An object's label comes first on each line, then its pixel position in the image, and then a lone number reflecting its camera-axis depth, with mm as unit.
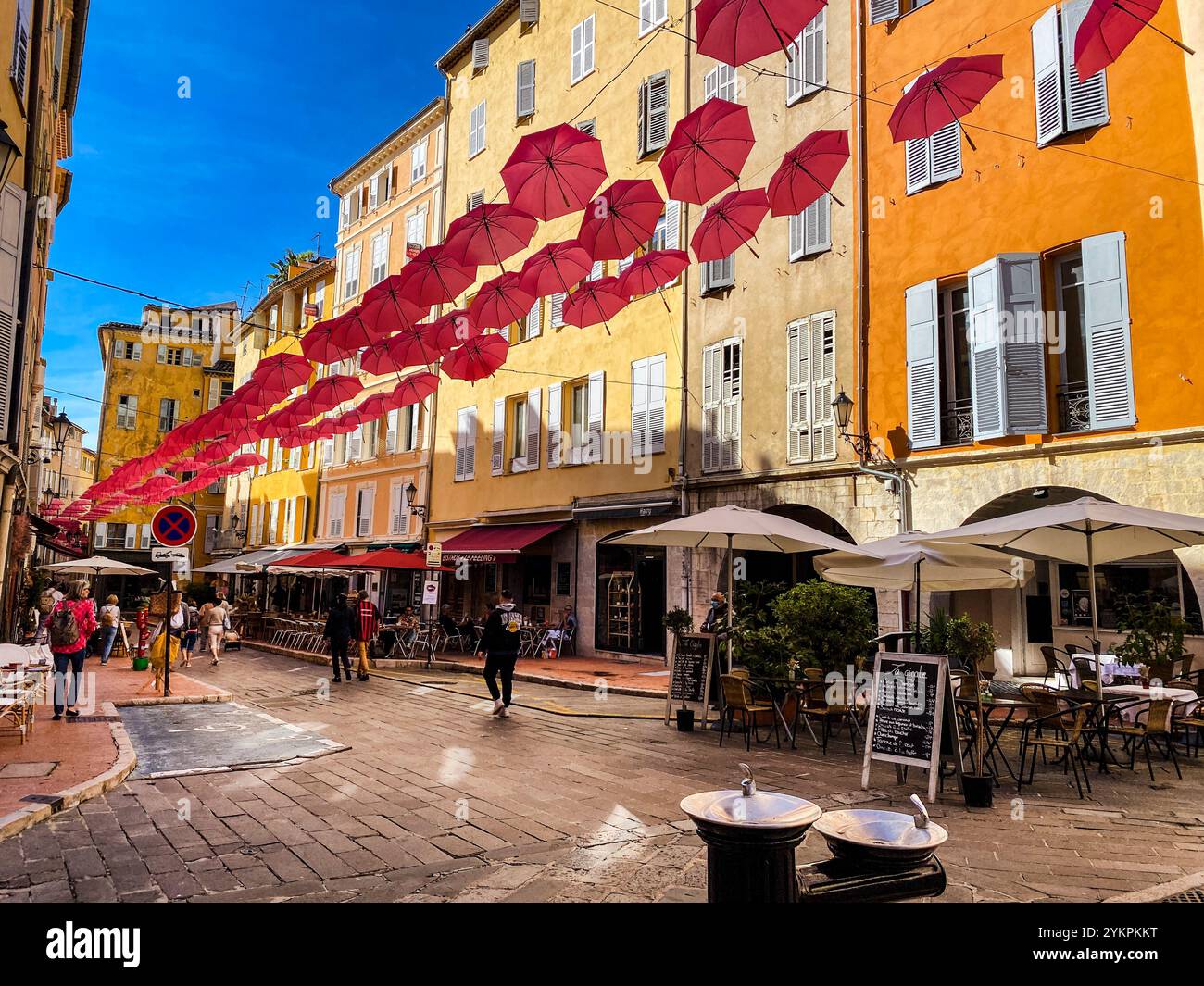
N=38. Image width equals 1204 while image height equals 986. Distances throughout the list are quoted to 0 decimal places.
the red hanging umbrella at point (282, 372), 11219
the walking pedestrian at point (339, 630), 15617
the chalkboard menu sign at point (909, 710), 6453
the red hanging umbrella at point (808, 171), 6988
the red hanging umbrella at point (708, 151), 6570
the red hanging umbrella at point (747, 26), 5266
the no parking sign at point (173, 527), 11781
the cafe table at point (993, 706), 7227
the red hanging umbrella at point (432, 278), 8164
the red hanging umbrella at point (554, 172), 6992
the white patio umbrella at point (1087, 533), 7438
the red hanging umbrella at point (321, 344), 9234
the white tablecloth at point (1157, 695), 7824
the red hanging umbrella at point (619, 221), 7495
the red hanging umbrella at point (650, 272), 9188
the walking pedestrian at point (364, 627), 16031
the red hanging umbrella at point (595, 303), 9508
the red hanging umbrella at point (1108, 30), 5500
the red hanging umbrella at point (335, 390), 12305
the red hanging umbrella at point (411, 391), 13155
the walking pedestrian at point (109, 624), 19812
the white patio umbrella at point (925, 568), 8477
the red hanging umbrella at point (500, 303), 8867
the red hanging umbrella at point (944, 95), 6188
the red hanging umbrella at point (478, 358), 10656
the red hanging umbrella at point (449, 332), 9543
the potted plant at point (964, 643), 7300
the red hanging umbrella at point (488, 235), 7539
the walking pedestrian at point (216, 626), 19938
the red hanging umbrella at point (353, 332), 8773
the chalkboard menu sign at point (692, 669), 10250
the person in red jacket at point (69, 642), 9898
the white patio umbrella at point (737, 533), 9586
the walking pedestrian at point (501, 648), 10969
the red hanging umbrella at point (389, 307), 8398
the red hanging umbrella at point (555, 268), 8477
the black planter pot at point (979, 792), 6234
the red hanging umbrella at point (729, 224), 7574
